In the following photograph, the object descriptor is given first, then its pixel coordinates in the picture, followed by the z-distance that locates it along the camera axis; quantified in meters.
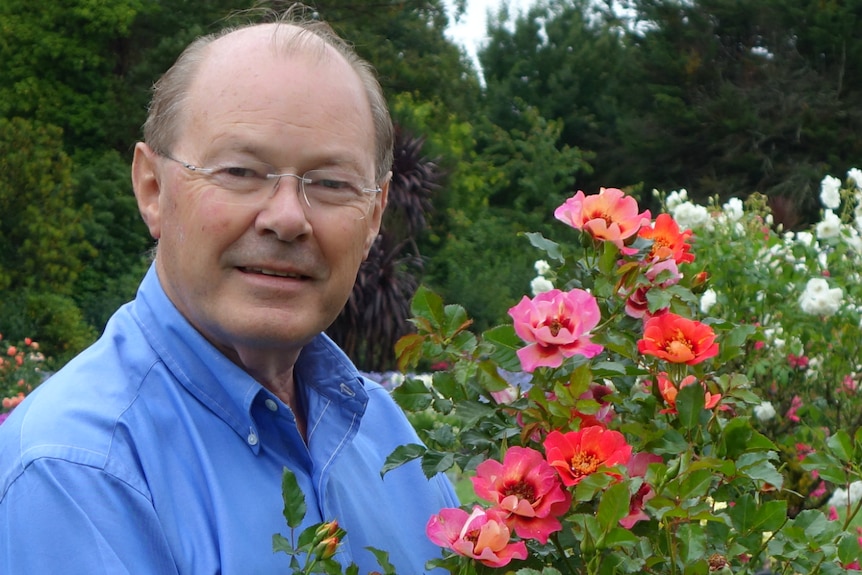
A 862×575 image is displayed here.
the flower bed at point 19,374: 8.34
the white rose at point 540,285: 4.57
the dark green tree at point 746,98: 26.77
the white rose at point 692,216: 4.94
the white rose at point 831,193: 4.94
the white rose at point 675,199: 5.34
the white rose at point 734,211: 5.06
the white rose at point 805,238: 4.50
